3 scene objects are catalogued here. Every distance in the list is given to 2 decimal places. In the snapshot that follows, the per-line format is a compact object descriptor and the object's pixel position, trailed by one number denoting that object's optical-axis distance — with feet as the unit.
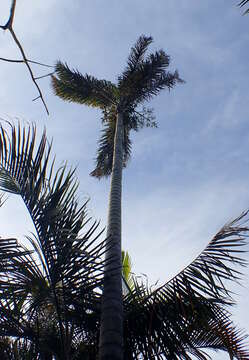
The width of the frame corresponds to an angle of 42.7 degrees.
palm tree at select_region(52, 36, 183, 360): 31.01
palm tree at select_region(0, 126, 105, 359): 11.26
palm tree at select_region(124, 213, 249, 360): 13.19
